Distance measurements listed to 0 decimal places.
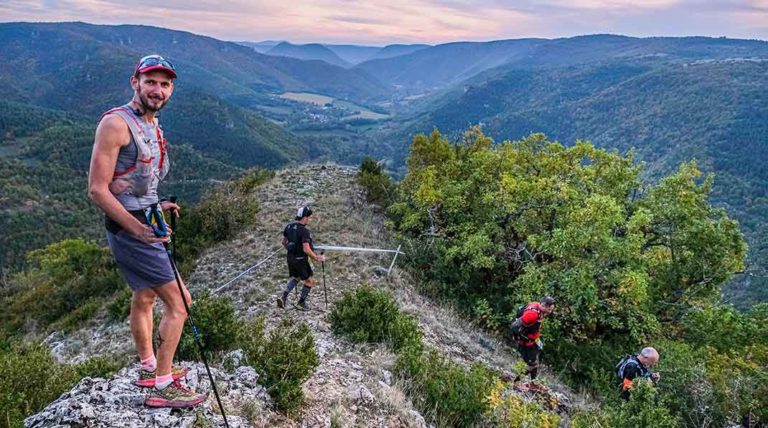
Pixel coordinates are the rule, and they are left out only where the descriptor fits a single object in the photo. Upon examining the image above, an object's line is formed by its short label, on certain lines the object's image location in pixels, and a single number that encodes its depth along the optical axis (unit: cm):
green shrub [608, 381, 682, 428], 527
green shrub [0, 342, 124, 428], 368
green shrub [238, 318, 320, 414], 470
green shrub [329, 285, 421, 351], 736
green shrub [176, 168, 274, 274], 1292
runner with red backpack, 816
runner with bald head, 799
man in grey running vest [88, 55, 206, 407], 323
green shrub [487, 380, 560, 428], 462
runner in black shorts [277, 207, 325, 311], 888
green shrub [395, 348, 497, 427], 557
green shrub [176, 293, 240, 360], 572
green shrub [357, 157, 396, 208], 1853
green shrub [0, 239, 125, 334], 1155
